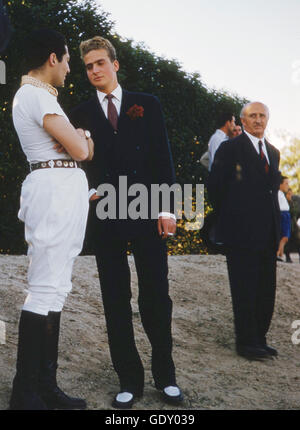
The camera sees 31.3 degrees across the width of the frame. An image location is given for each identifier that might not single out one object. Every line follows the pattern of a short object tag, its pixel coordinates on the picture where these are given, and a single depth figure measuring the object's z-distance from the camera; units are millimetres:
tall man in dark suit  3492
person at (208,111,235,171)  6570
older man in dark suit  4945
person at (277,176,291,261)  10625
